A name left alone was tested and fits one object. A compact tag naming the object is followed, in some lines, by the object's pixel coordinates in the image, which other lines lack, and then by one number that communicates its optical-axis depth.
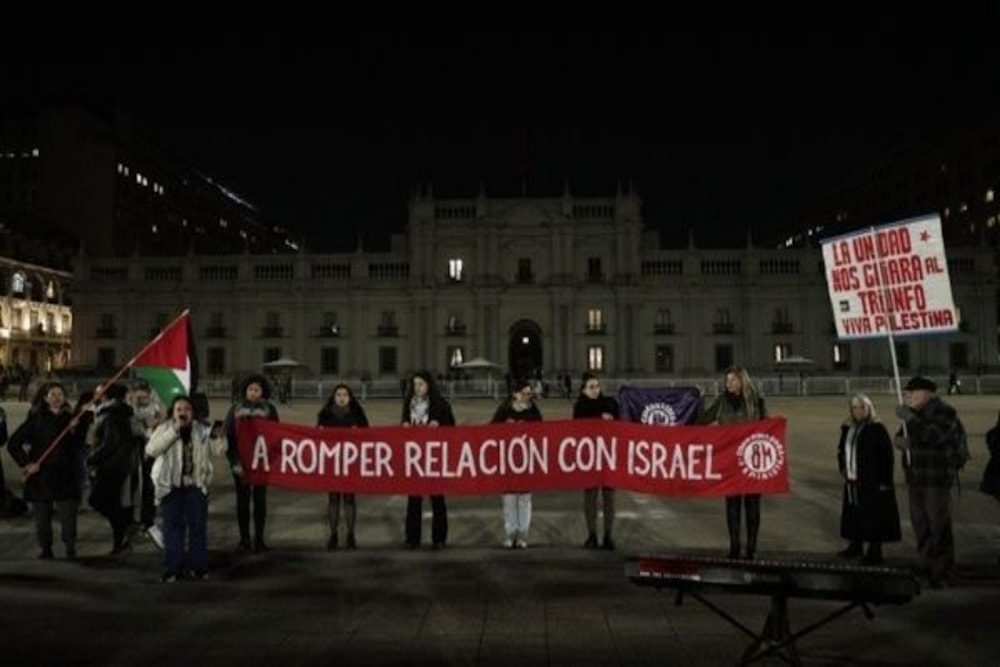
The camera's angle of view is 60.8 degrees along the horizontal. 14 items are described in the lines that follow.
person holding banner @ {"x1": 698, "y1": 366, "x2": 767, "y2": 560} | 8.22
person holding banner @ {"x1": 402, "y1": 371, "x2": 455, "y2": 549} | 8.90
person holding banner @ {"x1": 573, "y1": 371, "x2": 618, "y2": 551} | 8.73
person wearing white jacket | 7.49
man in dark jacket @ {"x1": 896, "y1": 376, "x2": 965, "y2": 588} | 7.24
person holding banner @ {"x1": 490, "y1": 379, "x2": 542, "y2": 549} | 8.86
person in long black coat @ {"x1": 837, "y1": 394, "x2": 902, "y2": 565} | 7.76
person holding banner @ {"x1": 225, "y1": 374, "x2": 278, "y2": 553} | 8.82
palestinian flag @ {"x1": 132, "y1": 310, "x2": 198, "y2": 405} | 8.91
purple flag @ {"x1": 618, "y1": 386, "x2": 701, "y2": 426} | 10.67
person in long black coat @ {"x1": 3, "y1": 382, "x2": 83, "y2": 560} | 8.42
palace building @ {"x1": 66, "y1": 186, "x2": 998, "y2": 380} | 57.34
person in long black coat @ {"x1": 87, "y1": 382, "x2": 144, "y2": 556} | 8.61
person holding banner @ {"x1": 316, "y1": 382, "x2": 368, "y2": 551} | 8.99
